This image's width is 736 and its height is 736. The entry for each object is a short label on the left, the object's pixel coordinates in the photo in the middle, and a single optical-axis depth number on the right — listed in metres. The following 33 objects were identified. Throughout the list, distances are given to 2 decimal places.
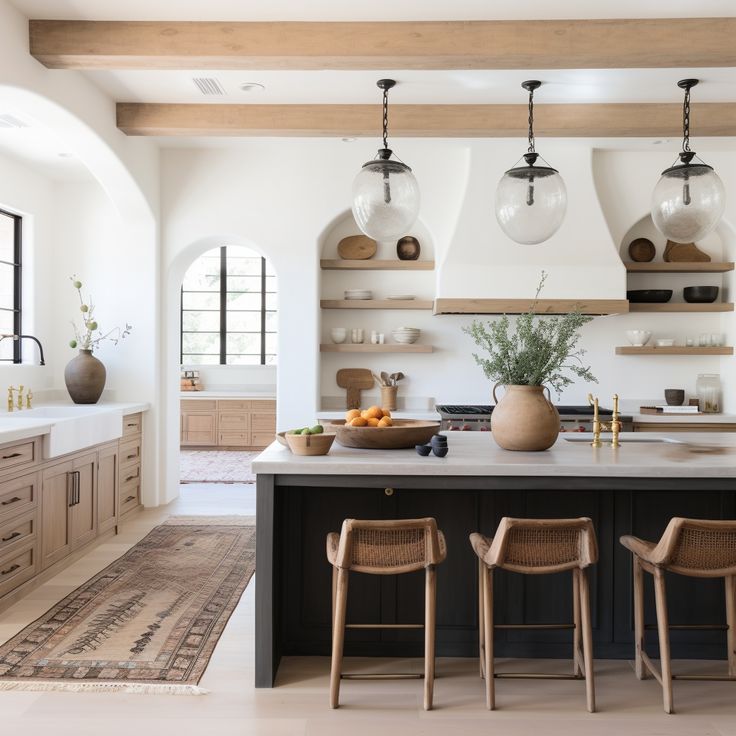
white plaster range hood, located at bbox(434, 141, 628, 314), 5.57
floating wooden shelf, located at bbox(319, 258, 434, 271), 6.00
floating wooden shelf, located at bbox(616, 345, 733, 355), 5.87
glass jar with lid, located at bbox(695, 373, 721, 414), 5.96
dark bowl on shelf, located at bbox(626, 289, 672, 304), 5.92
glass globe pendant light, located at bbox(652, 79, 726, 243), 3.10
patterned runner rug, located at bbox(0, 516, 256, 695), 2.79
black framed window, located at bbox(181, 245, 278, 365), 10.05
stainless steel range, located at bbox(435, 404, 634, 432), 5.38
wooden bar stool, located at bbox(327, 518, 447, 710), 2.45
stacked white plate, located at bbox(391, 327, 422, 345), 6.02
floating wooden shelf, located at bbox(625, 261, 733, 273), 5.91
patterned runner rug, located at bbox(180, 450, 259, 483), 7.29
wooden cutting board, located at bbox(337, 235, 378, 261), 6.14
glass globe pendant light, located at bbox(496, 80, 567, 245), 3.04
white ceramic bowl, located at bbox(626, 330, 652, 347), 5.93
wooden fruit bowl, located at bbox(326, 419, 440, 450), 2.98
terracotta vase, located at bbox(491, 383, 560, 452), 2.99
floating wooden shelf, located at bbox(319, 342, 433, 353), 5.95
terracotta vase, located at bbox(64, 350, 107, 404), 5.39
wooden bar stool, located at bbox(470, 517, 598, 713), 2.46
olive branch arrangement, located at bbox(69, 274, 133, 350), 5.53
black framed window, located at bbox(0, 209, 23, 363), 5.58
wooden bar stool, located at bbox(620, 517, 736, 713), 2.47
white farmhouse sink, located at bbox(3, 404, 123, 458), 4.00
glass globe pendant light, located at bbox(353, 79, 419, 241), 3.08
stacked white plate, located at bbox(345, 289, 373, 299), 6.06
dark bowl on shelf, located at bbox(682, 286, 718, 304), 5.90
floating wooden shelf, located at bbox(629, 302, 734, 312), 5.88
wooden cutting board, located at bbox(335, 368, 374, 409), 6.15
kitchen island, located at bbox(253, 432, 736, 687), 2.99
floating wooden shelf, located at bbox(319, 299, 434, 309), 5.98
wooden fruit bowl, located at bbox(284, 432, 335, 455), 2.79
